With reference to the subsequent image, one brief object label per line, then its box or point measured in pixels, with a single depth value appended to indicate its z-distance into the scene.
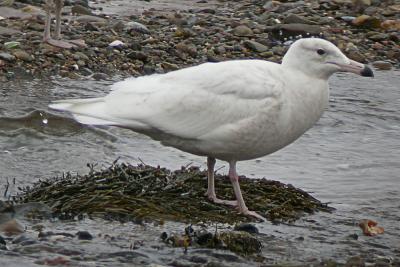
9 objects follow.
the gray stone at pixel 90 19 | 13.54
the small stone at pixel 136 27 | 12.98
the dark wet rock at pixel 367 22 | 14.42
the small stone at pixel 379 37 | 13.89
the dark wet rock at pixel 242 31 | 13.45
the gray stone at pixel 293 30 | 13.66
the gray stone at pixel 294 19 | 14.16
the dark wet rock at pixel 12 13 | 13.29
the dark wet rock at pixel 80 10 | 14.32
